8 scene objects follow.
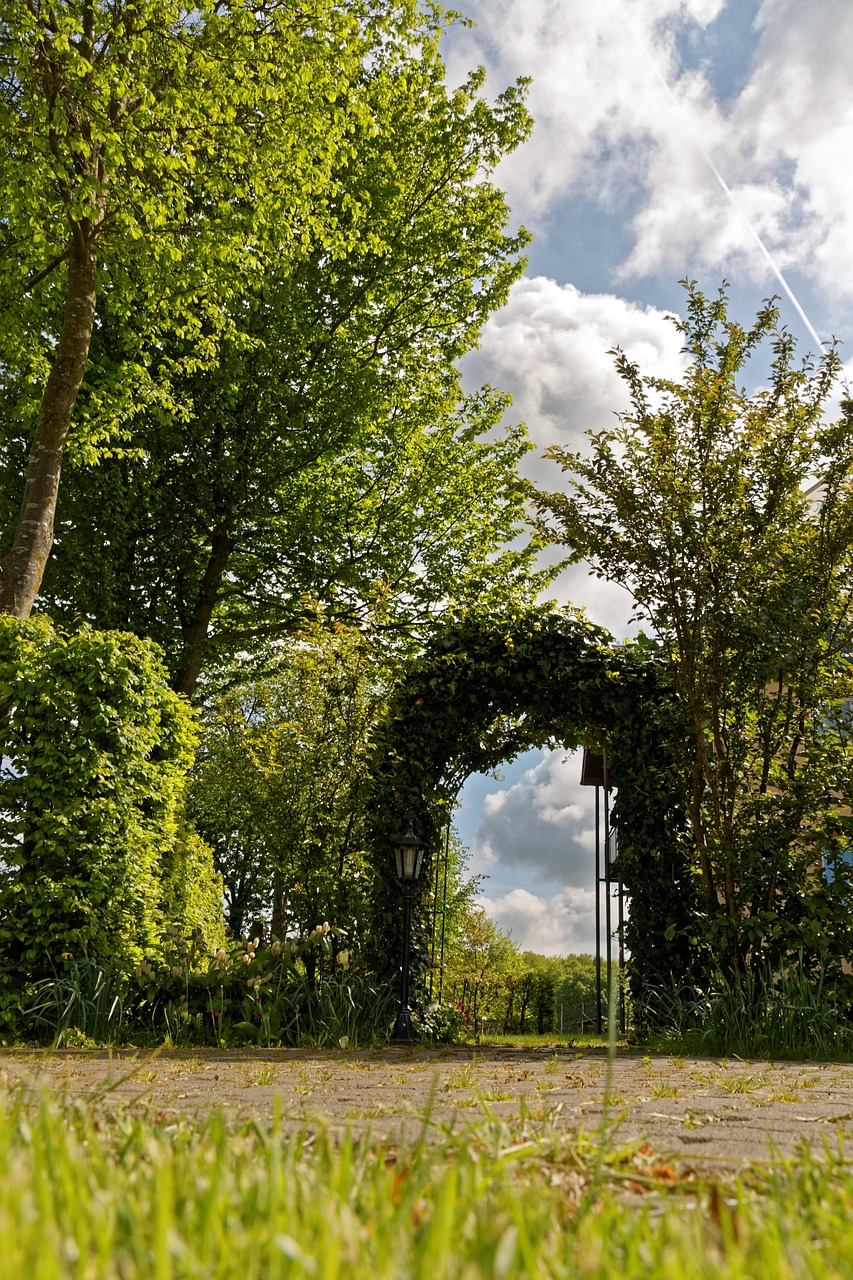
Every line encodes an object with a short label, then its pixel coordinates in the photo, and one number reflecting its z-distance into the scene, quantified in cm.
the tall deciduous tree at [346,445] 1480
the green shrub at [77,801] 800
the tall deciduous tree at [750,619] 889
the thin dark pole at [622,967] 955
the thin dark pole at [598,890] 1482
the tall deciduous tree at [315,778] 998
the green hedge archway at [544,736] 964
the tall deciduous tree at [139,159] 938
